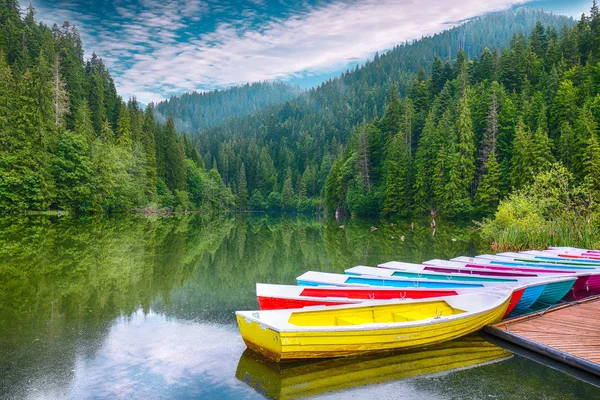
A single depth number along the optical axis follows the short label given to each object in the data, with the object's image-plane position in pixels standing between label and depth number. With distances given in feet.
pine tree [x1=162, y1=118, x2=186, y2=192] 269.85
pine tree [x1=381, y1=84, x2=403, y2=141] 259.12
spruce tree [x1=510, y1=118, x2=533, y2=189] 175.11
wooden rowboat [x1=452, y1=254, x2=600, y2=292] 44.56
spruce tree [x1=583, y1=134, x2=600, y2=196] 145.13
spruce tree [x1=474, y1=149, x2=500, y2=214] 189.47
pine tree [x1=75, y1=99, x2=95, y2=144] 188.03
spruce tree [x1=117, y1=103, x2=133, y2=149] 224.33
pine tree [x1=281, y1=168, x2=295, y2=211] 404.36
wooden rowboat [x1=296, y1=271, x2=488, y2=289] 39.93
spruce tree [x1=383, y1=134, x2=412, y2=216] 224.74
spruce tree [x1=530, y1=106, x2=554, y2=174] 170.28
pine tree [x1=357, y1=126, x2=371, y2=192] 252.83
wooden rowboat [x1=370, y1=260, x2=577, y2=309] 38.55
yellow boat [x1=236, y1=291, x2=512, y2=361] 27.48
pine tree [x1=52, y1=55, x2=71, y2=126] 189.46
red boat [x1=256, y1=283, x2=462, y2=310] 35.06
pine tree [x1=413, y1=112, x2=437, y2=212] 215.51
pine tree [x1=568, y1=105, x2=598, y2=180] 157.69
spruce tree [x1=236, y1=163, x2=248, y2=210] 417.69
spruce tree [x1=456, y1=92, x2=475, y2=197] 202.90
